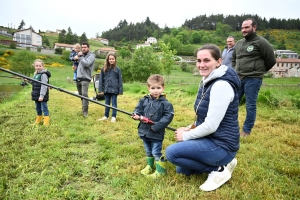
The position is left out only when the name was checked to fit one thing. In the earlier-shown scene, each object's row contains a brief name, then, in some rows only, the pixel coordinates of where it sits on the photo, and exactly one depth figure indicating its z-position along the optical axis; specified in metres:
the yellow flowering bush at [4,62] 41.66
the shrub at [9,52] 50.56
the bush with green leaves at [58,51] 71.19
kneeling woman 2.33
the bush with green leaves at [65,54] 61.47
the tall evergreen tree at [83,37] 96.56
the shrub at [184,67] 63.19
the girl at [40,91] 5.55
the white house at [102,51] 85.56
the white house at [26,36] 88.62
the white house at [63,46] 80.56
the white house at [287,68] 67.56
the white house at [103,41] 131.75
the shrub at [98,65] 52.48
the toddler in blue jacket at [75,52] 7.44
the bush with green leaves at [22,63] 39.31
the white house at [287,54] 87.38
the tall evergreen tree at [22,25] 132.69
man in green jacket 4.34
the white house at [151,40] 140.25
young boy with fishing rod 2.99
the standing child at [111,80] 6.13
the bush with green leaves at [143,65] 45.16
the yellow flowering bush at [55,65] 52.93
